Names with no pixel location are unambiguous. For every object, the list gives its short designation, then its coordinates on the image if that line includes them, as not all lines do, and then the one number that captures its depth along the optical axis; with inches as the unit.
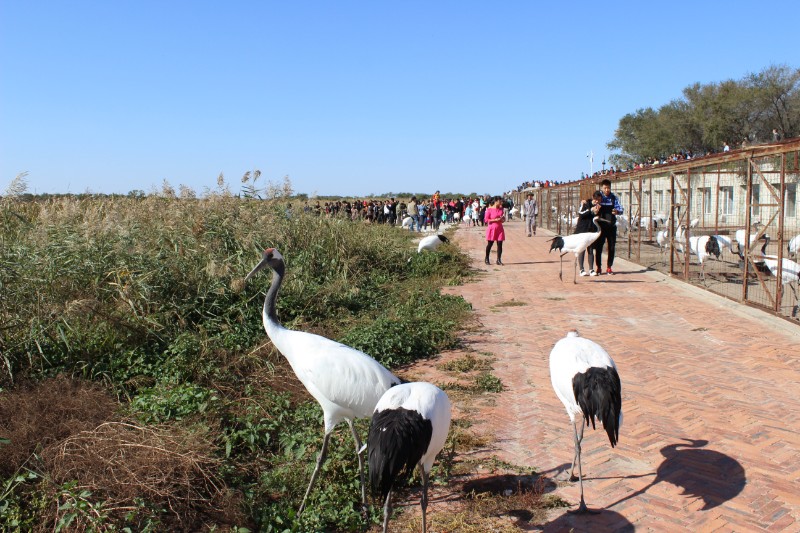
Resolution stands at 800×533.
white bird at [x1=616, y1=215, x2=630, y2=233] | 872.9
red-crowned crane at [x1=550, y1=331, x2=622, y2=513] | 165.9
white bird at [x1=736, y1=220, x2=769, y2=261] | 559.5
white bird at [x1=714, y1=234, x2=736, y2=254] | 536.9
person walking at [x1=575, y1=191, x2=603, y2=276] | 529.6
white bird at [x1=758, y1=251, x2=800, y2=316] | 376.7
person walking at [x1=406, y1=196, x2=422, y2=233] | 1196.5
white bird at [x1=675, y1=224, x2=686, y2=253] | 583.0
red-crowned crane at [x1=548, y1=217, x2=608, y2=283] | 507.2
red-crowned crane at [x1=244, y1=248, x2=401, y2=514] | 173.2
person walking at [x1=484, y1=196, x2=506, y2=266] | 619.8
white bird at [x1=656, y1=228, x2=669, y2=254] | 656.4
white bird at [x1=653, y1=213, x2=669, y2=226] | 906.6
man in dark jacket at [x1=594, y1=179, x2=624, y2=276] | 532.7
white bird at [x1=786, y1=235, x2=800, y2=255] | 419.7
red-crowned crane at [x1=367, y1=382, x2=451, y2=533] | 141.6
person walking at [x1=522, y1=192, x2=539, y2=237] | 1041.4
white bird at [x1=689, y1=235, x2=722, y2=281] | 515.2
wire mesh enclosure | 361.1
